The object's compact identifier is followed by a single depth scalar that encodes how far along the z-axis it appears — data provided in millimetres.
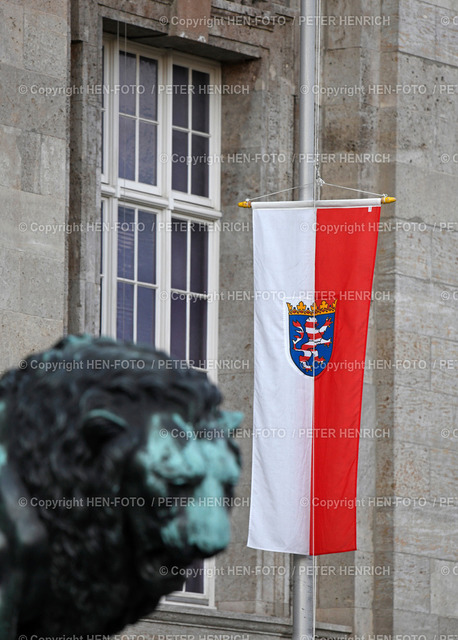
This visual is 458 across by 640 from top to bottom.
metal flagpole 13852
